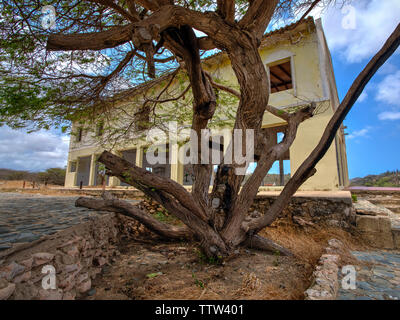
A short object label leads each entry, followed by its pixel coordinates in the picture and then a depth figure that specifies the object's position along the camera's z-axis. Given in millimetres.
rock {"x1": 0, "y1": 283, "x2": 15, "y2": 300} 1245
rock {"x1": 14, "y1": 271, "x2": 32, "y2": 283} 1424
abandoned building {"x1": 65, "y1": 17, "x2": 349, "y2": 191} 6113
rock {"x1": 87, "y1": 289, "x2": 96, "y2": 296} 1960
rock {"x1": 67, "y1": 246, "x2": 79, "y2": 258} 1990
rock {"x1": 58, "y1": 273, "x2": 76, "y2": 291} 1763
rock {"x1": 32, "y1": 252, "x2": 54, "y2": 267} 1616
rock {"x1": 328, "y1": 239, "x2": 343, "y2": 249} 3110
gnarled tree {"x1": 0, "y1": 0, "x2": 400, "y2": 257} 2350
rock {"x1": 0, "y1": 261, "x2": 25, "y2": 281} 1344
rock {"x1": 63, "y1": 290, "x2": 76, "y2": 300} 1738
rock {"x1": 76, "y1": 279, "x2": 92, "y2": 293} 1951
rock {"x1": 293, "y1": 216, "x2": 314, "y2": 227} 4122
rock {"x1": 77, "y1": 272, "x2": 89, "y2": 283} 1995
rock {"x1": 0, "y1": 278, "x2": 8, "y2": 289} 1272
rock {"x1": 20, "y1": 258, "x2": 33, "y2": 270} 1503
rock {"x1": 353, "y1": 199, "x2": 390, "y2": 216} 3945
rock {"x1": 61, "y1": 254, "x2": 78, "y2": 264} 1884
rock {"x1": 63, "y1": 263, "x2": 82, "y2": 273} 1846
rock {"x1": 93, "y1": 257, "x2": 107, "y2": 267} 2514
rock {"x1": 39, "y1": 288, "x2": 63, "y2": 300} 1531
